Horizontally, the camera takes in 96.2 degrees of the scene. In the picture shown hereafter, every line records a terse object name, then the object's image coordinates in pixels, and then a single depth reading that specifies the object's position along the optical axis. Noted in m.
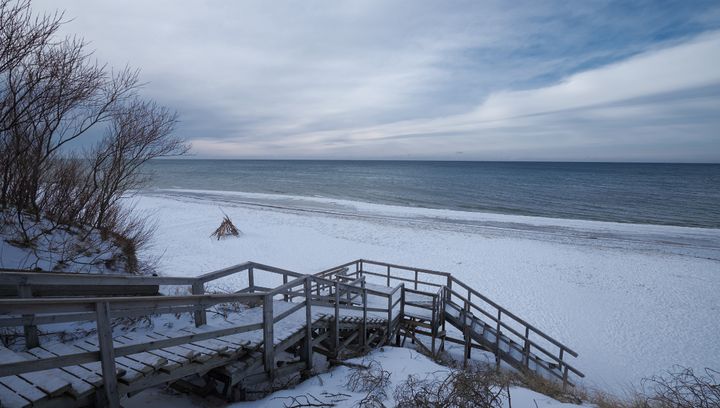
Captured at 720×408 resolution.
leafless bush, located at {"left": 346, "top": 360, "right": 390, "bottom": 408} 4.22
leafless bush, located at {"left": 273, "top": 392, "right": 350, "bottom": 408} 4.22
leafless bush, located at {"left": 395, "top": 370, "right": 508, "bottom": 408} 3.77
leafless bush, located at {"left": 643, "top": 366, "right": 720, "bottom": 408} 8.83
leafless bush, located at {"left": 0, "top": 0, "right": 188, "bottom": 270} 5.84
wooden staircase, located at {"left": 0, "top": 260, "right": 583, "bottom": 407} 2.86
